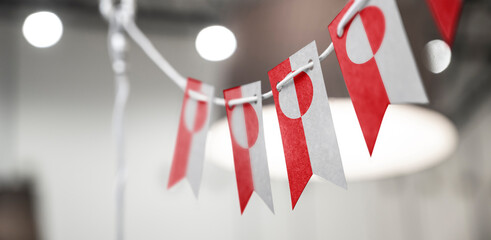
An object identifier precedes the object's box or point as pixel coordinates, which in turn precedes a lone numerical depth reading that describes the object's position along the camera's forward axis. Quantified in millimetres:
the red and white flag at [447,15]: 286
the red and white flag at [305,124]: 385
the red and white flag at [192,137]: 565
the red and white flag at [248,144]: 464
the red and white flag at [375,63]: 310
